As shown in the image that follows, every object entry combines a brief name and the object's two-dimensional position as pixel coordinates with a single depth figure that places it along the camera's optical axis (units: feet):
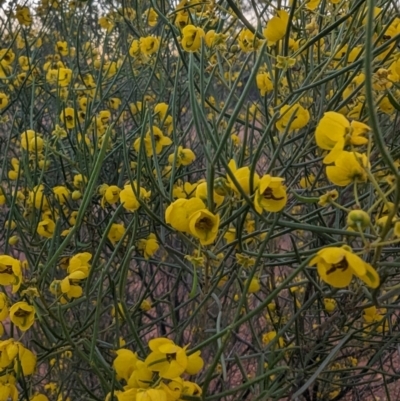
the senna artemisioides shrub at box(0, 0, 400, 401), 0.64
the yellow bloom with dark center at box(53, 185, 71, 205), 1.27
